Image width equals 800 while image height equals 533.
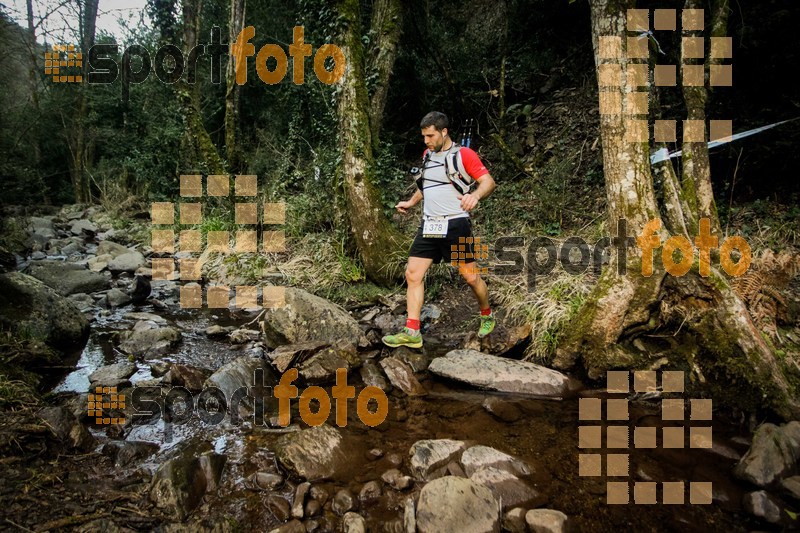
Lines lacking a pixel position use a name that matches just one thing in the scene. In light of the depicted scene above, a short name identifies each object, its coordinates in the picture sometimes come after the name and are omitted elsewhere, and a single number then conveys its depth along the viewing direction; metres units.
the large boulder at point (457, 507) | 2.12
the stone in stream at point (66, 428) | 2.54
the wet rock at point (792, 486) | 2.21
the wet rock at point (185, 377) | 3.46
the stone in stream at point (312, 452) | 2.53
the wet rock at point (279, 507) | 2.22
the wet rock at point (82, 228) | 11.33
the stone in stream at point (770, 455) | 2.39
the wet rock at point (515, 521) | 2.15
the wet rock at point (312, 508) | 2.25
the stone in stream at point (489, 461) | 2.58
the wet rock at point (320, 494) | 2.35
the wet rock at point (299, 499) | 2.24
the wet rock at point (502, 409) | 3.22
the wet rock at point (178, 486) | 2.15
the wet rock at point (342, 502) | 2.29
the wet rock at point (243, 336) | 4.57
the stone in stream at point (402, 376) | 3.64
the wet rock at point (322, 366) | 3.72
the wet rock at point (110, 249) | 8.61
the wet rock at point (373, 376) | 3.73
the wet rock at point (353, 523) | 2.13
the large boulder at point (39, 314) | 3.73
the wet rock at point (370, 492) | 2.39
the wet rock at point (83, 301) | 5.39
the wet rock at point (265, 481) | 2.42
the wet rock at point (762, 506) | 2.14
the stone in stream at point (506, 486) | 2.35
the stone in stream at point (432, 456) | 2.57
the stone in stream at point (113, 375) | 3.37
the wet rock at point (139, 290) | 5.82
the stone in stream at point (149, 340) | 4.19
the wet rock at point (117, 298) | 5.67
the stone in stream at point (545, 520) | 2.08
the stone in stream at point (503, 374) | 3.56
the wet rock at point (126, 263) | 7.49
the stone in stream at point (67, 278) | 5.85
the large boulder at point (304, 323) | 4.30
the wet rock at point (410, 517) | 2.15
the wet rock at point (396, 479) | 2.47
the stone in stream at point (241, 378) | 3.39
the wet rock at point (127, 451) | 2.52
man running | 3.76
